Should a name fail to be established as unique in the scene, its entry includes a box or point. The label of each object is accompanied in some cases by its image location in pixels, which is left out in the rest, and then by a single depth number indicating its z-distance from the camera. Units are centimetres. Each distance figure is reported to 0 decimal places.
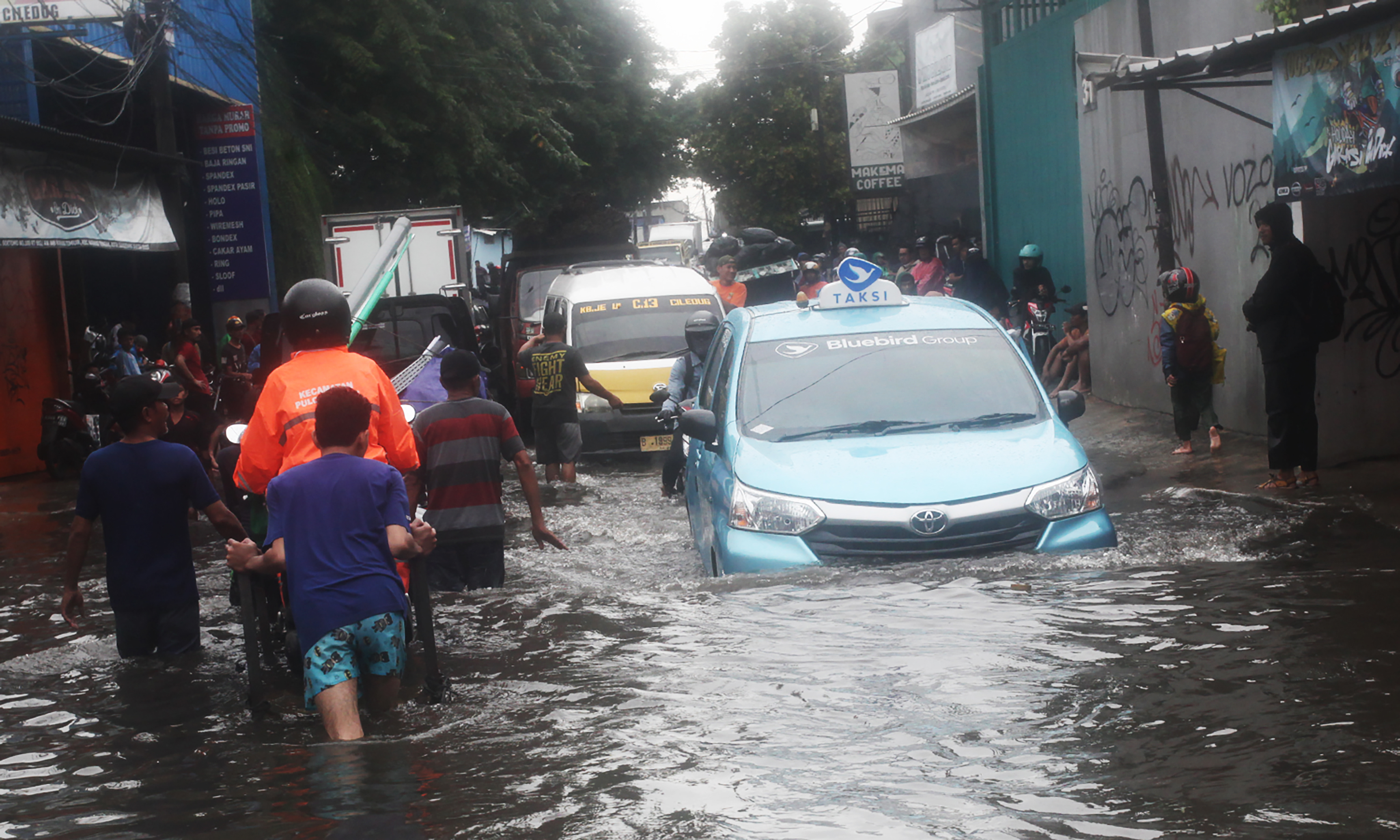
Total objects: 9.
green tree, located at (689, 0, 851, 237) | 5056
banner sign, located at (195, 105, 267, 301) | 2211
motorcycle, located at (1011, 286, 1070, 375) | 1856
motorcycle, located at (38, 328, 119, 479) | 1617
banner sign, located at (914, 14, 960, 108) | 3152
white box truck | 2014
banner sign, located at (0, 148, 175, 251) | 1485
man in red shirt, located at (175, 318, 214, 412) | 1659
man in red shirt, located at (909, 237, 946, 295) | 2242
